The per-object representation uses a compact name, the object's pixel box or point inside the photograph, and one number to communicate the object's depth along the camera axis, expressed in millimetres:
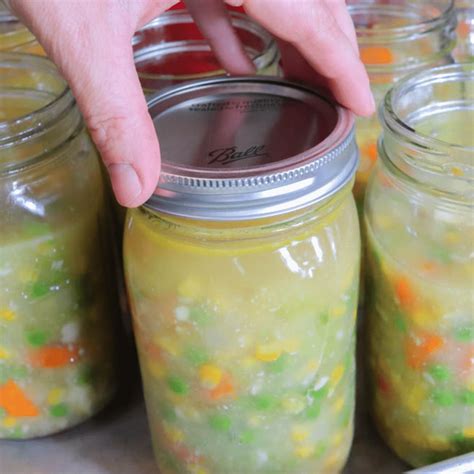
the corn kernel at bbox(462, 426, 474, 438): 534
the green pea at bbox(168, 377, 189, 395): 509
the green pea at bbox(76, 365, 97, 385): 578
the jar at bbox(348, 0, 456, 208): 602
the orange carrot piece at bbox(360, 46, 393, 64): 611
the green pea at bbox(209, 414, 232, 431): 511
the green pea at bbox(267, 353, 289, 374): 496
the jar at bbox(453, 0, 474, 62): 666
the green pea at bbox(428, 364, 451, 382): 522
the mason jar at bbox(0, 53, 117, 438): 532
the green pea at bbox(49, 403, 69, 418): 578
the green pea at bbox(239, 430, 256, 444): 516
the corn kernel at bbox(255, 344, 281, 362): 491
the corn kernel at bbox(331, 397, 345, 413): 533
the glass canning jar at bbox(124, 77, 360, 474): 467
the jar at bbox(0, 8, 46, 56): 642
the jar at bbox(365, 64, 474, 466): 506
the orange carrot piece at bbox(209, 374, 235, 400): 500
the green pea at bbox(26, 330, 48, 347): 552
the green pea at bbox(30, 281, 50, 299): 542
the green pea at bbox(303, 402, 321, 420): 519
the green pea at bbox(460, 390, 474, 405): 524
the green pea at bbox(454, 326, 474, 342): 510
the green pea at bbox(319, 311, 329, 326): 497
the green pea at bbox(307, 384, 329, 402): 515
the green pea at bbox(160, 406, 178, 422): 524
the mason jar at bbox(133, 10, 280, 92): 583
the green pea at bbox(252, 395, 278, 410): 506
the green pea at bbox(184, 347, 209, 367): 494
